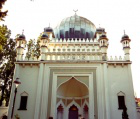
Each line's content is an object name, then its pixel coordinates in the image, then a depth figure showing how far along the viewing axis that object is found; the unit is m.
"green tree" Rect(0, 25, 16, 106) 20.83
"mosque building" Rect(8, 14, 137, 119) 14.34
